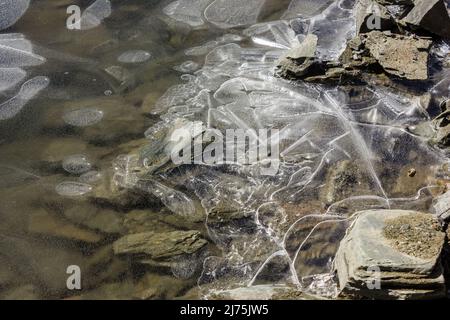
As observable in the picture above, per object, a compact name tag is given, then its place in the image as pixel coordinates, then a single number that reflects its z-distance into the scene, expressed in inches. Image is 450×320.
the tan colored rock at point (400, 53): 177.3
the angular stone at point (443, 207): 128.3
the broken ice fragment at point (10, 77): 176.1
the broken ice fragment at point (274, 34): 196.5
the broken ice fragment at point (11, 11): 204.2
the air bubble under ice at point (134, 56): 186.7
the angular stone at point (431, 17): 187.3
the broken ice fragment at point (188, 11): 207.5
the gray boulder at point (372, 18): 191.0
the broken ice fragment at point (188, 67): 182.9
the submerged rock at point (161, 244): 126.9
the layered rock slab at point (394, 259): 110.0
